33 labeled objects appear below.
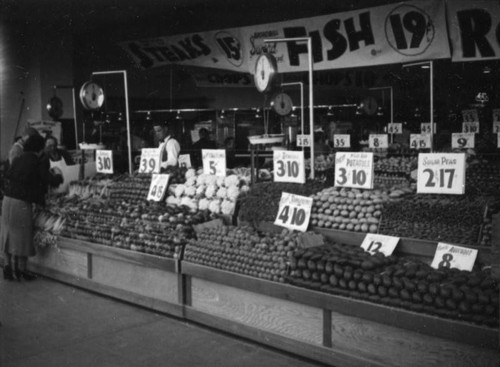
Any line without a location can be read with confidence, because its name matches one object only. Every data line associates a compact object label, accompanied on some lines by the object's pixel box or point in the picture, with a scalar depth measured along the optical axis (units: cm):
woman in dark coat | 762
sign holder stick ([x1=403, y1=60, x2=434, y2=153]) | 803
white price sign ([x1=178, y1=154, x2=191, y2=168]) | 1058
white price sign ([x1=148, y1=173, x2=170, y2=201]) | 765
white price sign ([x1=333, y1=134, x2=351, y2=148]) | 1595
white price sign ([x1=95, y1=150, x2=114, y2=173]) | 865
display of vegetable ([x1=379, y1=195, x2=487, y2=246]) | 493
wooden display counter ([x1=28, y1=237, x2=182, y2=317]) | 614
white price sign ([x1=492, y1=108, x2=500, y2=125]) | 1571
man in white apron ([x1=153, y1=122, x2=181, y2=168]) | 923
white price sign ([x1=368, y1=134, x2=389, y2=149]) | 1506
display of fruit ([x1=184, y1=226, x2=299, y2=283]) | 526
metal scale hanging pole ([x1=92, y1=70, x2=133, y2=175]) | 868
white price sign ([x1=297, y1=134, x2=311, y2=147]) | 1534
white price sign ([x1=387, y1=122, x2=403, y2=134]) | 1552
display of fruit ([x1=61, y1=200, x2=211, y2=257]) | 638
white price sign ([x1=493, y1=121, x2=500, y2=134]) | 1415
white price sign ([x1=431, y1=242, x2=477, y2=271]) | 464
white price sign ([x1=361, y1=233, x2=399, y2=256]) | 509
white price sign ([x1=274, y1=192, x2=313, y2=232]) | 597
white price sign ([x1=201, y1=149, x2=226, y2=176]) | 747
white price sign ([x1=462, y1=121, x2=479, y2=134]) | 1520
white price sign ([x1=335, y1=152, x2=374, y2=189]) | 590
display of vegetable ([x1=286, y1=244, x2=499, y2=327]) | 383
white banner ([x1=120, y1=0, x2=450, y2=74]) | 881
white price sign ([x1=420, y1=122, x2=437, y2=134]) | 1645
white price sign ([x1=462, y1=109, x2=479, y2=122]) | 1591
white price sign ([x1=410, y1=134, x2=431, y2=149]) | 1367
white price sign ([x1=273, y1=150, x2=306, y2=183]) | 648
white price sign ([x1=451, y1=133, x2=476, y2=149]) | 1277
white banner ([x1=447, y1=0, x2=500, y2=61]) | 825
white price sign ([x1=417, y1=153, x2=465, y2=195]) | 521
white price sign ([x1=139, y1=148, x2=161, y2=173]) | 805
